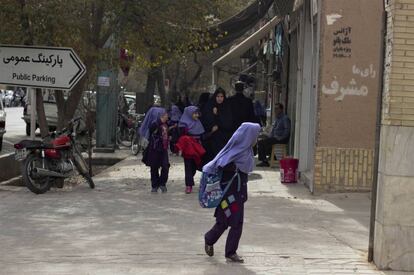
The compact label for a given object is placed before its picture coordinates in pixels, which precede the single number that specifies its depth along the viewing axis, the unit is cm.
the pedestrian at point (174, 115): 1761
